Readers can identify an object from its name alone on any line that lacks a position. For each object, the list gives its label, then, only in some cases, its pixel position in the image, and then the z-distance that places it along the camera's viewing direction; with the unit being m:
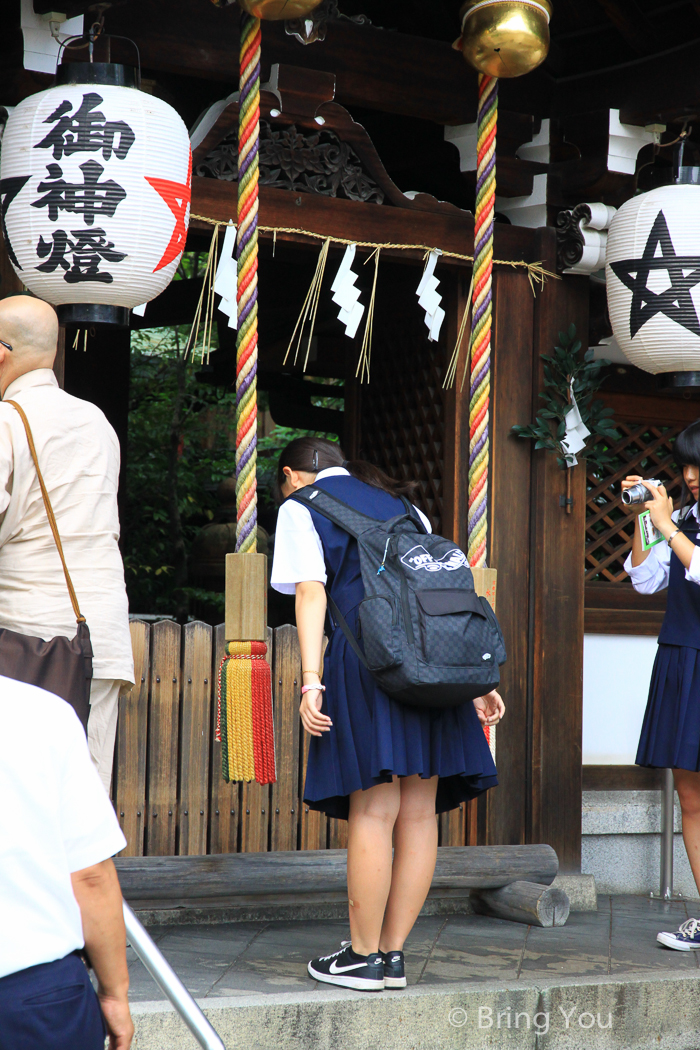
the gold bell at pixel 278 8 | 7.68
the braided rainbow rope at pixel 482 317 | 8.32
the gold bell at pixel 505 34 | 8.41
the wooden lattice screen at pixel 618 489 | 12.23
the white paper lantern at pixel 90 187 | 7.42
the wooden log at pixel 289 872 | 8.77
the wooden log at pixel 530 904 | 9.60
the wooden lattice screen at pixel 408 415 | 11.21
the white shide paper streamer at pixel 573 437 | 10.68
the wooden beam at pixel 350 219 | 9.31
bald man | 6.39
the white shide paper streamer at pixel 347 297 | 9.15
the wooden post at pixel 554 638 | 10.69
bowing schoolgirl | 6.99
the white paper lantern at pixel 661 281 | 9.15
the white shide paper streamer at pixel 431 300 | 9.69
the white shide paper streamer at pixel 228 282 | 8.70
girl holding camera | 8.55
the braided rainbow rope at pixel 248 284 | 7.80
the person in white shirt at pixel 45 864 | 3.36
